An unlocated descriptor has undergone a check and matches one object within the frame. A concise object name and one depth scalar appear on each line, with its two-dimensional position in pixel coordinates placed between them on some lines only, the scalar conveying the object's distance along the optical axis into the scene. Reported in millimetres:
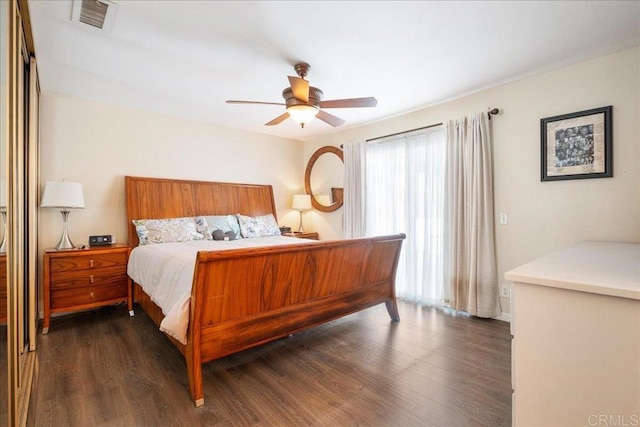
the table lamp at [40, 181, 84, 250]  3008
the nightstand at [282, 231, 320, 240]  4945
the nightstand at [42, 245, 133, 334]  2967
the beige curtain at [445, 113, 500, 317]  3160
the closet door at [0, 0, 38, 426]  1380
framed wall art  2502
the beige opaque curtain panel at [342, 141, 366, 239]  4512
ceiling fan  2507
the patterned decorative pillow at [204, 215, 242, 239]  4105
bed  1882
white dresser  979
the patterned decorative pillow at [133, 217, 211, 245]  3547
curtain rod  3137
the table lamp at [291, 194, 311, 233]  5223
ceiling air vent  1902
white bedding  1890
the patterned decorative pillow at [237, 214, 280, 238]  4352
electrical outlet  3125
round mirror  5031
